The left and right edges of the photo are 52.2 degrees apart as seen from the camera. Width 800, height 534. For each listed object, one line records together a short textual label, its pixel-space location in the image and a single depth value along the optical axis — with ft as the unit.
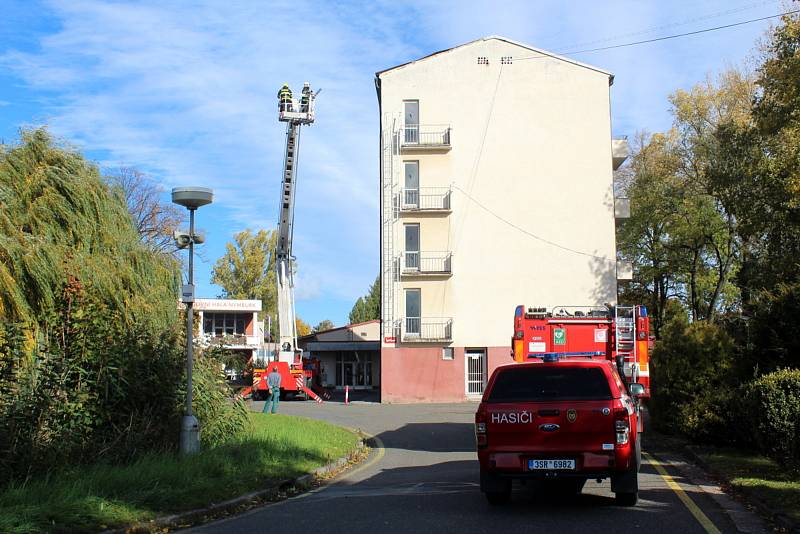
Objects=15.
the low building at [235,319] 217.36
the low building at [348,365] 193.98
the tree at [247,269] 251.80
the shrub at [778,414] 36.58
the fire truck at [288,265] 128.47
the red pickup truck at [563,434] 30.94
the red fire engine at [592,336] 60.44
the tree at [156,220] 127.54
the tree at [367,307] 336.59
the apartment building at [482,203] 132.67
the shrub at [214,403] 49.19
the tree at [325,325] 447.26
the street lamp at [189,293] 42.11
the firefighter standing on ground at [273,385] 91.09
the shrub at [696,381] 54.13
